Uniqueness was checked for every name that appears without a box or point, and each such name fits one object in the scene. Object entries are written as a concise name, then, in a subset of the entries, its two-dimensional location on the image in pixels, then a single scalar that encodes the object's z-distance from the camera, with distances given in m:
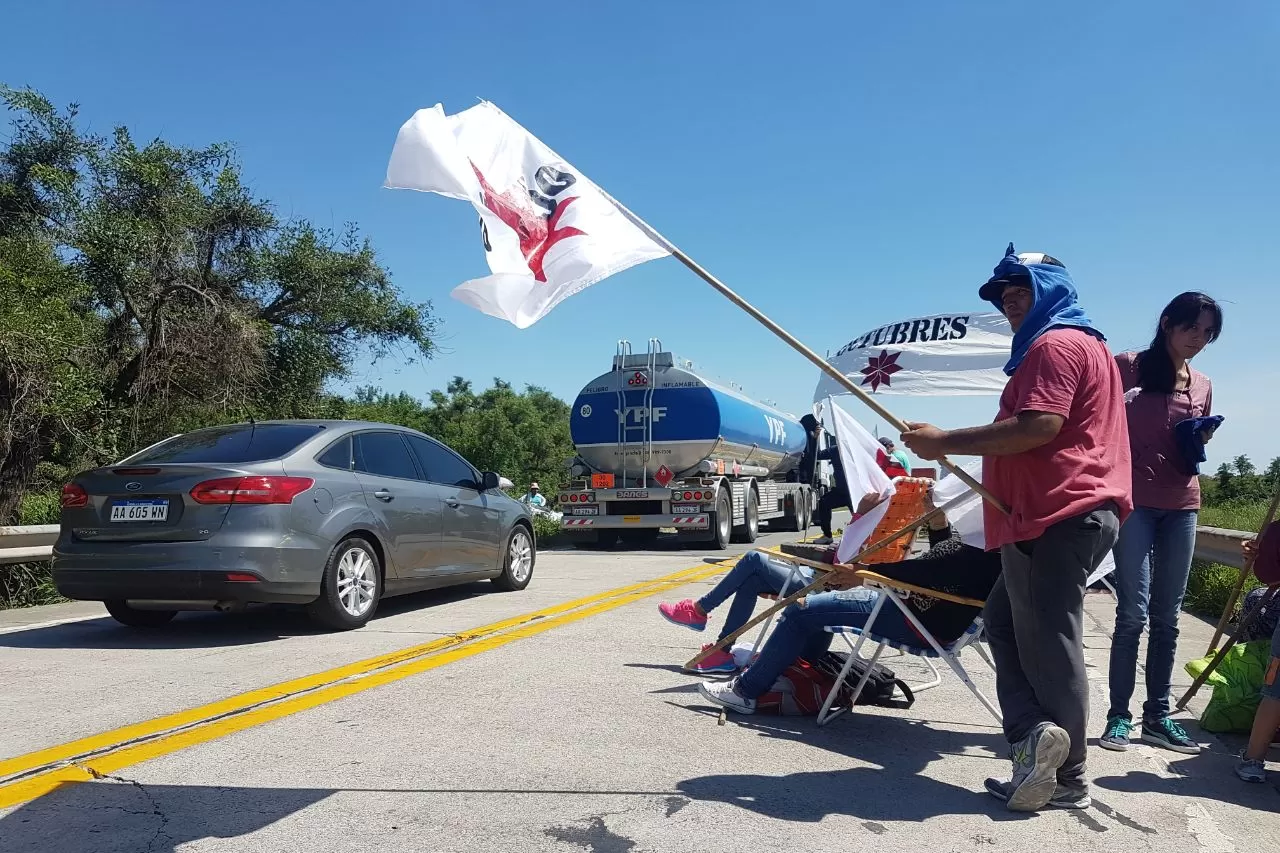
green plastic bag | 4.24
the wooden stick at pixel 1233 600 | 4.45
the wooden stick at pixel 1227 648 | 4.32
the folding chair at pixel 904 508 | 5.59
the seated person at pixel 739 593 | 5.38
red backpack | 4.58
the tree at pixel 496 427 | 38.56
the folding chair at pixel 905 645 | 4.14
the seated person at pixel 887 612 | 4.26
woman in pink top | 4.14
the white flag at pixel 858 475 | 4.99
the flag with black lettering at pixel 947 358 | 8.08
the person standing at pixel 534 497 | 22.35
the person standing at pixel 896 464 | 7.96
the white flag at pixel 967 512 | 4.52
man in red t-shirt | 3.19
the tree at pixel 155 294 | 13.02
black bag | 4.71
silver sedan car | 6.04
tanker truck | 16.47
